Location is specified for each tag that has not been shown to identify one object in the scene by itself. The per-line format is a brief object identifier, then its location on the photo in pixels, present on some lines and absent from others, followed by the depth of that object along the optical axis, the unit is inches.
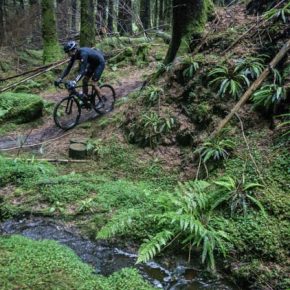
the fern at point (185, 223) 183.9
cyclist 422.0
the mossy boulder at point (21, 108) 497.7
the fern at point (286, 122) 235.9
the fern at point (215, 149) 249.9
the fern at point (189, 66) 330.3
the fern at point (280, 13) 313.7
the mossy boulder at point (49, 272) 155.5
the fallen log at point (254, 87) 269.7
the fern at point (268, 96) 256.2
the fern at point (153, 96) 339.1
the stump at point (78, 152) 326.6
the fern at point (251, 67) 286.5
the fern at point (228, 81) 286.7
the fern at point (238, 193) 206.1
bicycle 436.8
